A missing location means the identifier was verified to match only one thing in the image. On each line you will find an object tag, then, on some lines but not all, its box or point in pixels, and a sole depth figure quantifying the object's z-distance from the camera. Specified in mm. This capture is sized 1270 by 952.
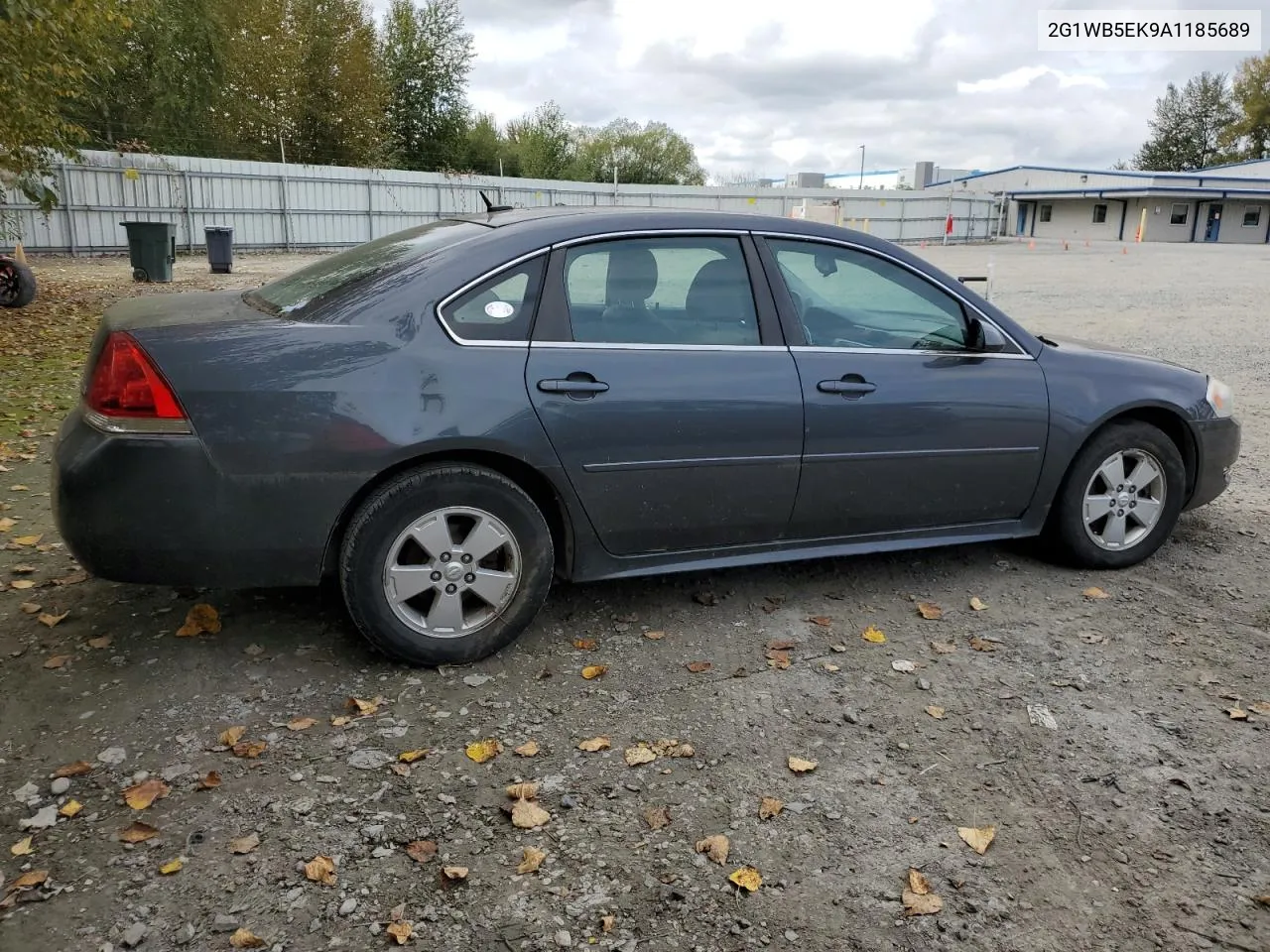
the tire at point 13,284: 13719
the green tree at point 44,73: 10305
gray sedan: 3439
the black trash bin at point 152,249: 19109
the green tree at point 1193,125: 85562
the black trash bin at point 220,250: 21953
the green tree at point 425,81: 56656
